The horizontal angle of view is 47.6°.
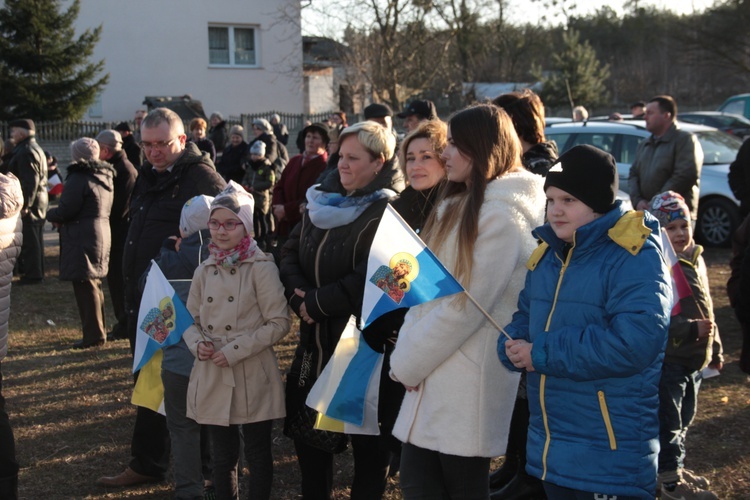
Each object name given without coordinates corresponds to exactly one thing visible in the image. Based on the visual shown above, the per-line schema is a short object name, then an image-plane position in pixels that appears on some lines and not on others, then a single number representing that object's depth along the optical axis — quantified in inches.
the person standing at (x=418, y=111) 268.8
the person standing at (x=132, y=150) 421.4
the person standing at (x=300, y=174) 343.3
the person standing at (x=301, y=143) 434.6
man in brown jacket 318.0
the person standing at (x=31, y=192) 420.2
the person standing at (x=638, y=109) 691.2
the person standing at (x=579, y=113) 664.4
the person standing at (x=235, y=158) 515.8
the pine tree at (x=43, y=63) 1104.2
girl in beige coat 163.6
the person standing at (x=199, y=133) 464.4
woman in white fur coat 129.6
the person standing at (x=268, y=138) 493.7
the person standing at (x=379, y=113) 271.3
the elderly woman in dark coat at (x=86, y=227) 320.2
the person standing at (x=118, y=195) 346.9
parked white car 490.9
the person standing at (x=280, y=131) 721.6
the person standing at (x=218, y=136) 608.5
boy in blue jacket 109.3
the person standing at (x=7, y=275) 168.4
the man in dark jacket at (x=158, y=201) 199.2
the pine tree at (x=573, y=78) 1461.6
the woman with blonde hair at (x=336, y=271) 160.7
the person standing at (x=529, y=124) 178.7
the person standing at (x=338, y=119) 538.6
